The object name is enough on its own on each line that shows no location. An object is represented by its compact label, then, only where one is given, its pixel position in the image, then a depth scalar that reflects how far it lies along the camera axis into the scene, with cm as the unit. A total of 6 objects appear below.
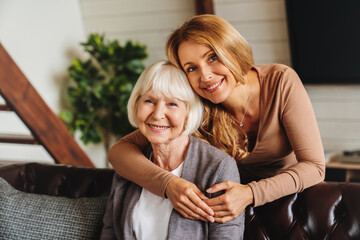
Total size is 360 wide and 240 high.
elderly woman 142
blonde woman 137
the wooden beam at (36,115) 246
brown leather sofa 141
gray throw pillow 165
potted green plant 366
